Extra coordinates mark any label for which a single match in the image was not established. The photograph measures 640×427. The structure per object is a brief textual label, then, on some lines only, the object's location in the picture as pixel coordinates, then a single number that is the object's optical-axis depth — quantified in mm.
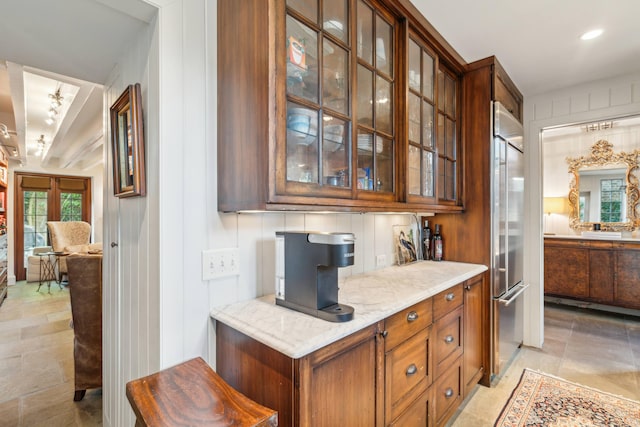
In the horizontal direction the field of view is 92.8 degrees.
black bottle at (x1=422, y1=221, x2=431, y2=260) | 2643
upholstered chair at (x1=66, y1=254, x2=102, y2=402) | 2217
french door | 6027
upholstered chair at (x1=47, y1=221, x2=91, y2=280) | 5516
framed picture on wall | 1288
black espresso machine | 1134
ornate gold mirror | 3982
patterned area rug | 1916
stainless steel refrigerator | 2346
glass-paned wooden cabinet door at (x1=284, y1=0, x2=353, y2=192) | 1204
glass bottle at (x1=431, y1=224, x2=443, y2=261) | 2578
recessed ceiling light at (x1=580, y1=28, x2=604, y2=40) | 2038
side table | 5816
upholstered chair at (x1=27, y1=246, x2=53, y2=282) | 5898
